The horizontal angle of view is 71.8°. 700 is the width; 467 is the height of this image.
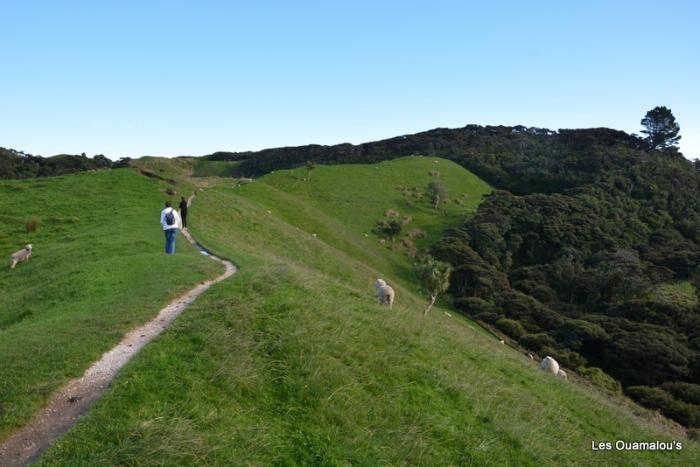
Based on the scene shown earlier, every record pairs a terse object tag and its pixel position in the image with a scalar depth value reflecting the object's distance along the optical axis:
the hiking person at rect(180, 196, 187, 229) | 30.80
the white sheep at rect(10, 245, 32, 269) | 25.74
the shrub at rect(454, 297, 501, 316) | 54.72
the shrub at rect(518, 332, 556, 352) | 46.19
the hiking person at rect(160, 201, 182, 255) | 22.81
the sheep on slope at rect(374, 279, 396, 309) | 22.29
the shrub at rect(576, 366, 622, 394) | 37.81
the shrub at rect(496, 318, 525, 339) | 48.85
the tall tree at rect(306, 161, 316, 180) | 86.12
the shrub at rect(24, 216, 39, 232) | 32.12
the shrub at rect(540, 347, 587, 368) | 42.08
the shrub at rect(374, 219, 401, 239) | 71.81
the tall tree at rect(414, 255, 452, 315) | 42.16
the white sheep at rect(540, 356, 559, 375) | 25.69
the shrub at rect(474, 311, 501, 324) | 51.75
